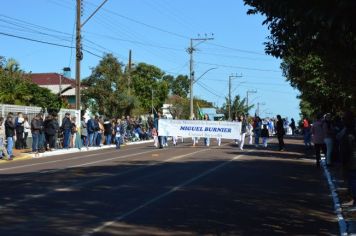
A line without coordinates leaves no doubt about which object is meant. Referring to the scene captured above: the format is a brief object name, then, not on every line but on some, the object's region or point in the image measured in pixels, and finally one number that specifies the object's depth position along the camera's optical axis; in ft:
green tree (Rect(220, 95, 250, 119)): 353.31
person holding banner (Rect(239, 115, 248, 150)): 97.82
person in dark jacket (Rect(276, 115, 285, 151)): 94.99
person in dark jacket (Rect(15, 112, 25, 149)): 90.89
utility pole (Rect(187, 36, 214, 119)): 204.29
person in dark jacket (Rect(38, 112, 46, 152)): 89.65
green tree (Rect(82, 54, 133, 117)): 171.63
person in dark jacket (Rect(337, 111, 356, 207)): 35.50
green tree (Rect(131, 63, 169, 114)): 318.24
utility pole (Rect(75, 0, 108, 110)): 114.48
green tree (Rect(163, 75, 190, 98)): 479.00
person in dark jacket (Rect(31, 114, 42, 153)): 87.92
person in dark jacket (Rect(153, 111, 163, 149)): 102.64
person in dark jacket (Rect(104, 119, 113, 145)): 114.62
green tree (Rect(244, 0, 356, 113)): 22.24
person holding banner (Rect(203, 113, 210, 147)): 108.48
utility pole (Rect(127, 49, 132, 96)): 176.32
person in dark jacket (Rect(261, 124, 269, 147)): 105.48
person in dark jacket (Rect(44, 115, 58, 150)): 91.15
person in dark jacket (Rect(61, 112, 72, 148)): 97.71
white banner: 108.69
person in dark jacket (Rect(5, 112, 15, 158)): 80.53
